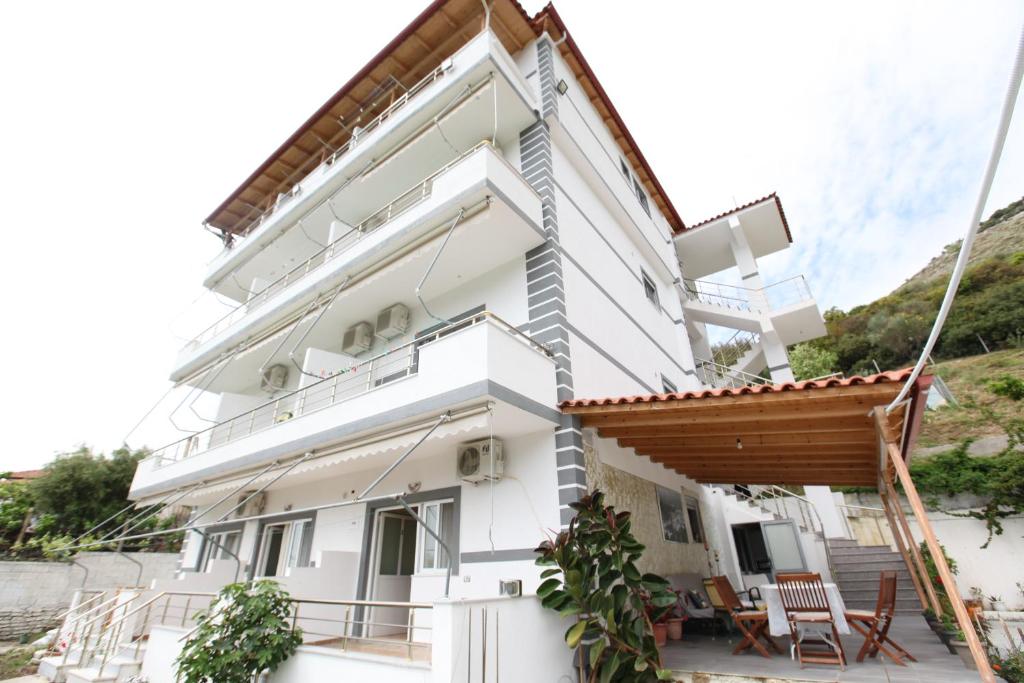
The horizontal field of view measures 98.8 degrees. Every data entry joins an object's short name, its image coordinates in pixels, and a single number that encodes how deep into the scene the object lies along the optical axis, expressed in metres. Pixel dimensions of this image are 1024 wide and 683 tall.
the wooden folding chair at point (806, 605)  5.93
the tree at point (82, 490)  18.80
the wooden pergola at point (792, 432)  5.05
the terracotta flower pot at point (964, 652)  5.58
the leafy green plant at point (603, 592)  5.32
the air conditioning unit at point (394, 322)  10.61
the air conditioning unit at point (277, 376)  13.69
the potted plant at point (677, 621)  8.18
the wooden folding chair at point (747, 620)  6.45
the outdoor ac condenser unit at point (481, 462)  7.28
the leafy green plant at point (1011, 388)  13.30
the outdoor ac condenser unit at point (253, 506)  11.82
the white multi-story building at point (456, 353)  6.88
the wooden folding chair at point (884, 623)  5.92
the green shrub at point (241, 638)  5.70
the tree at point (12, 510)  17.69
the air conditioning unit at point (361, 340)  11.27
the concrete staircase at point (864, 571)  10.98
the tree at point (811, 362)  26.95
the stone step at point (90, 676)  8.10
